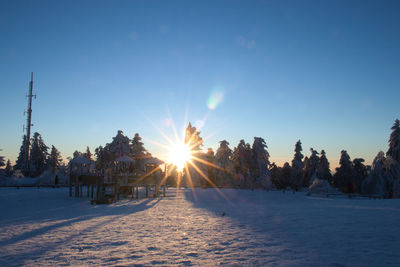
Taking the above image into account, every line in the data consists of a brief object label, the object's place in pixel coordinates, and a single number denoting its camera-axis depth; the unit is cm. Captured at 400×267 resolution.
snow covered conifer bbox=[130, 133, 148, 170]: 6241
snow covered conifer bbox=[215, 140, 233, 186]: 6425
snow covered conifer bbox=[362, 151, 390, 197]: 4097
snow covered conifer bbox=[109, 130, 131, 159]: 5666
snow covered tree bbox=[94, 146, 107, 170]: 7148
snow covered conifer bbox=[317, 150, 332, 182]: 5812
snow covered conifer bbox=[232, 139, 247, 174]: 6328
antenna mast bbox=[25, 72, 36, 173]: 4969
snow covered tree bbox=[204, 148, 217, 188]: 6131
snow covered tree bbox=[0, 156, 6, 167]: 5130
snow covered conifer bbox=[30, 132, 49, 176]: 6431
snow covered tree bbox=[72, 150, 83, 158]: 8598
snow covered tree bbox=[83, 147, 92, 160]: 8344
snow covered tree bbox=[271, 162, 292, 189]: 6377
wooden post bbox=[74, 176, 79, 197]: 3138
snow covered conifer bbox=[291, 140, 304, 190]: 6208
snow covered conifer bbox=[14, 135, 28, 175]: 6288
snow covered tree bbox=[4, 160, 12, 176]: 8336
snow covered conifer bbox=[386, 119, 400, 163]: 4266
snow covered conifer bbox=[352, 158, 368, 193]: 5462
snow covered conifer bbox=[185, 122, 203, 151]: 6150
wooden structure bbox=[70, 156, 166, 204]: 2666
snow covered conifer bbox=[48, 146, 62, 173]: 7331
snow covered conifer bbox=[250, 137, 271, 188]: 5988
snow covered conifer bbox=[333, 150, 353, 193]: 5391
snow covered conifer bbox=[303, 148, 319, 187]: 5988
